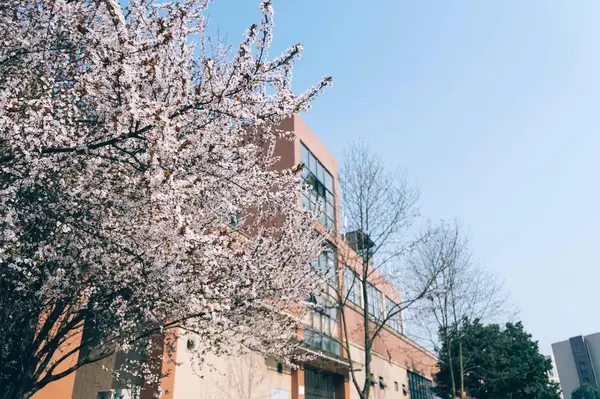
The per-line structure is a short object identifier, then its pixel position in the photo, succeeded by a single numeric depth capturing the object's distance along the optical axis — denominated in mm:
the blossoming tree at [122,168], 5215
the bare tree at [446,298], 21516
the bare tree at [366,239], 15138
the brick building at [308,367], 12906
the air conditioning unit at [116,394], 12117
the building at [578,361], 95938
